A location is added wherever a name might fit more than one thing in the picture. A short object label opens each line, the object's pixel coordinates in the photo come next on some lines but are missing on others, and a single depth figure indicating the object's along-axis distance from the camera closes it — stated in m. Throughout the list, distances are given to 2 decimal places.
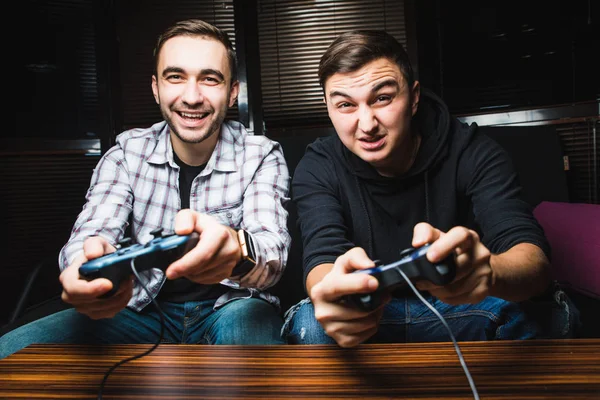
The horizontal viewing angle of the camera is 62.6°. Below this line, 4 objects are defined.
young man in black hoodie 1.12
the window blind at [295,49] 2.61
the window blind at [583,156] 2.12
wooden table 0.65
